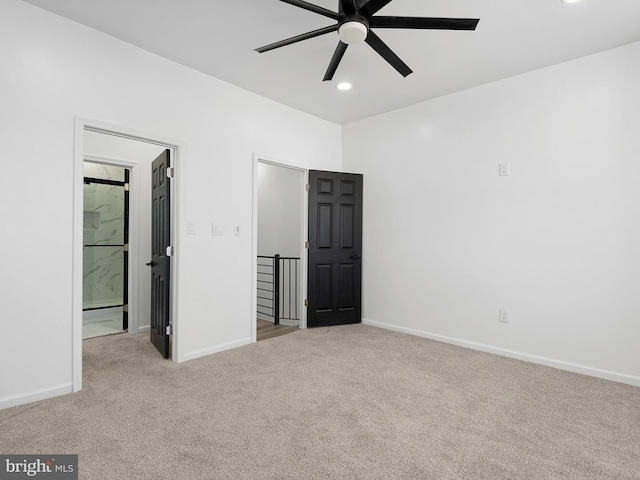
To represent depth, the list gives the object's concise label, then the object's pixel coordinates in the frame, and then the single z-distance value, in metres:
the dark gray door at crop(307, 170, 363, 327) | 4.71
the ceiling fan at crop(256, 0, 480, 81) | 2.00
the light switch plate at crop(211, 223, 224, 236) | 3.68
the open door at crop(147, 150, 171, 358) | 3.48
